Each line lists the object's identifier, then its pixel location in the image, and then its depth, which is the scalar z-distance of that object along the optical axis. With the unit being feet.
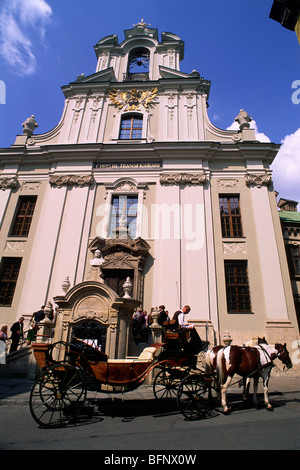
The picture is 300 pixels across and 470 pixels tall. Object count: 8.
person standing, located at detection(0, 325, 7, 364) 28.81
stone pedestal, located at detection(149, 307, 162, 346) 26.63
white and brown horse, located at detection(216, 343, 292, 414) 17.38
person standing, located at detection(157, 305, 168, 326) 30.99
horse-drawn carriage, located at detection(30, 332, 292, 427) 14.53
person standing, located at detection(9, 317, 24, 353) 33.60
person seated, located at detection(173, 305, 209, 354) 18.17
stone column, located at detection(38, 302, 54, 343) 28.17
